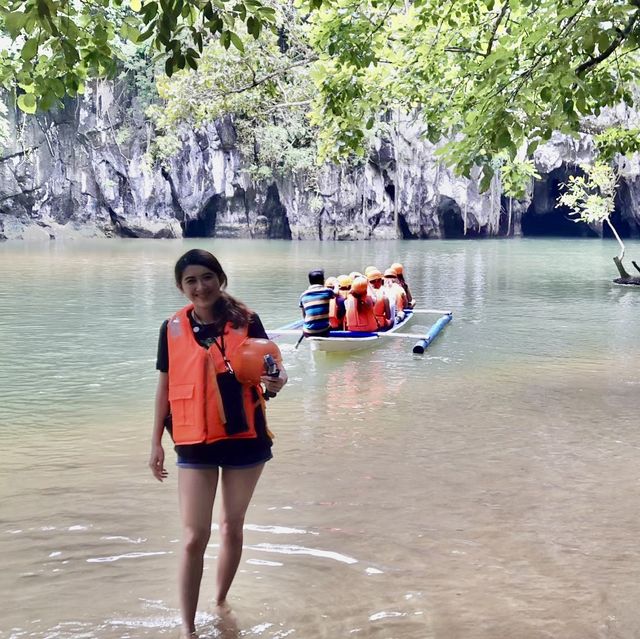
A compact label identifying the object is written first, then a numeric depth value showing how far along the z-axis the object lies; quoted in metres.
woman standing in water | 3.16
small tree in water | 21.91
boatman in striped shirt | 11.22
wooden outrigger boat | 11.53
